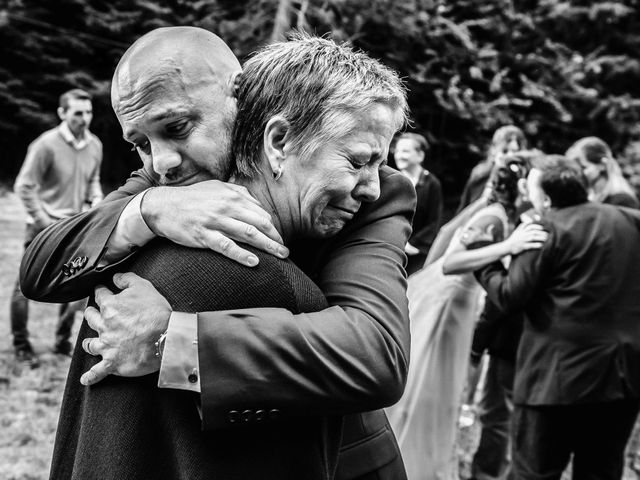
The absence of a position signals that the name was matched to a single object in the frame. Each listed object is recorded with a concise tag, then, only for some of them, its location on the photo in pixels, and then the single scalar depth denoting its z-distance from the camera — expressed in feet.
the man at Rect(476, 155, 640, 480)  10.86
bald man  3.72
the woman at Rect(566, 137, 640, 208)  14.87
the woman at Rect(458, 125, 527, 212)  20.36
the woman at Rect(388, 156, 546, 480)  13.12
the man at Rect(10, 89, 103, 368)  20.16
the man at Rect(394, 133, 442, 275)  22.38
